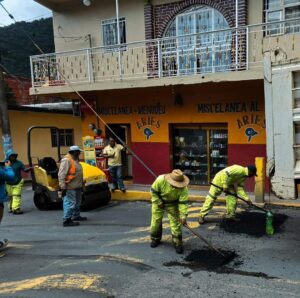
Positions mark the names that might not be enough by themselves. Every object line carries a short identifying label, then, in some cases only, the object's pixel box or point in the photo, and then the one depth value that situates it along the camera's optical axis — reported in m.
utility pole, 12.59
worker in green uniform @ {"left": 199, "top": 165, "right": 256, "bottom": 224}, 7.18
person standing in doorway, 10.51
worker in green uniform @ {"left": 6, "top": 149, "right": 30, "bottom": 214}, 8.99
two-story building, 10.00
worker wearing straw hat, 5.86
